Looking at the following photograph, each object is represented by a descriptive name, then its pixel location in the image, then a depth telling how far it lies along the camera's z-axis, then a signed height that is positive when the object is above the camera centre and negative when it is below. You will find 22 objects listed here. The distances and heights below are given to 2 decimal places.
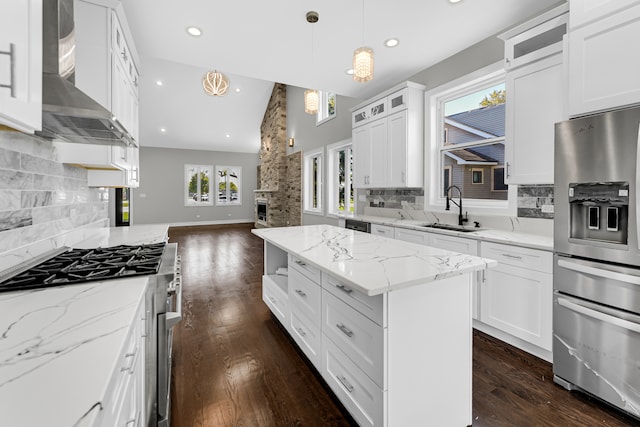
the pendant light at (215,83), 4.93 +2.29
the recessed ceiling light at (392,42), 3.05 +1.87
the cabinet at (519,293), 2.00 -0.61
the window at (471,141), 3.00 +0.85
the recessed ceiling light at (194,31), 2.88 +1.88
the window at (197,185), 10.32 +1.01
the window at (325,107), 5.96 +2.28
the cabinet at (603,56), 1.58 +0.94
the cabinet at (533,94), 2.16 +0.97
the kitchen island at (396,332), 1.23 -0.58
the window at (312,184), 6.53 +0.70
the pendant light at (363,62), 2.34 +1.25
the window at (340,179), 5.51 +0.70
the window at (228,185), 10.84 +1.08
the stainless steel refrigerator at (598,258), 1.50 -0.26
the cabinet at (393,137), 3.62 +1.03
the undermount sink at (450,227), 2.94 -0.15
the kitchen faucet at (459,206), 3.20 +0.09
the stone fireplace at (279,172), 7.35 +1.15
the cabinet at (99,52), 1.96 +1.15
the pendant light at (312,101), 3.85 +1.54
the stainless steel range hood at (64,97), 1.19 +0.50
